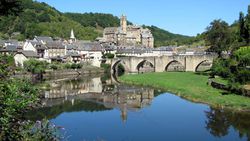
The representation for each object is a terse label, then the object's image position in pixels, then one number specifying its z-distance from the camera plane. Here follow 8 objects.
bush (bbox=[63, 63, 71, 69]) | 65.18
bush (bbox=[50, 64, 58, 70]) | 61.63
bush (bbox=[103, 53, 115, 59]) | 76.08
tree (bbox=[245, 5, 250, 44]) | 51.51
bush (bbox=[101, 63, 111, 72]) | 71.73
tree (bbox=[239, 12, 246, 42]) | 53.13
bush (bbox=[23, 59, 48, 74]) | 54.07
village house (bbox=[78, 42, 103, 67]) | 77.34
